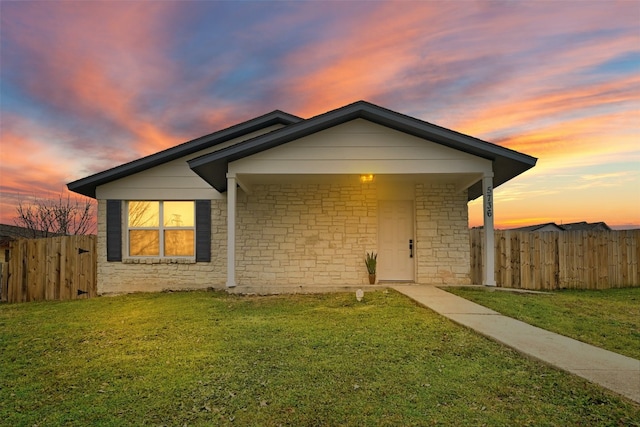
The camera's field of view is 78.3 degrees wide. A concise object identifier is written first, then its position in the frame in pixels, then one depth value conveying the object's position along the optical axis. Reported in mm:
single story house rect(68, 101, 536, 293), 10633
